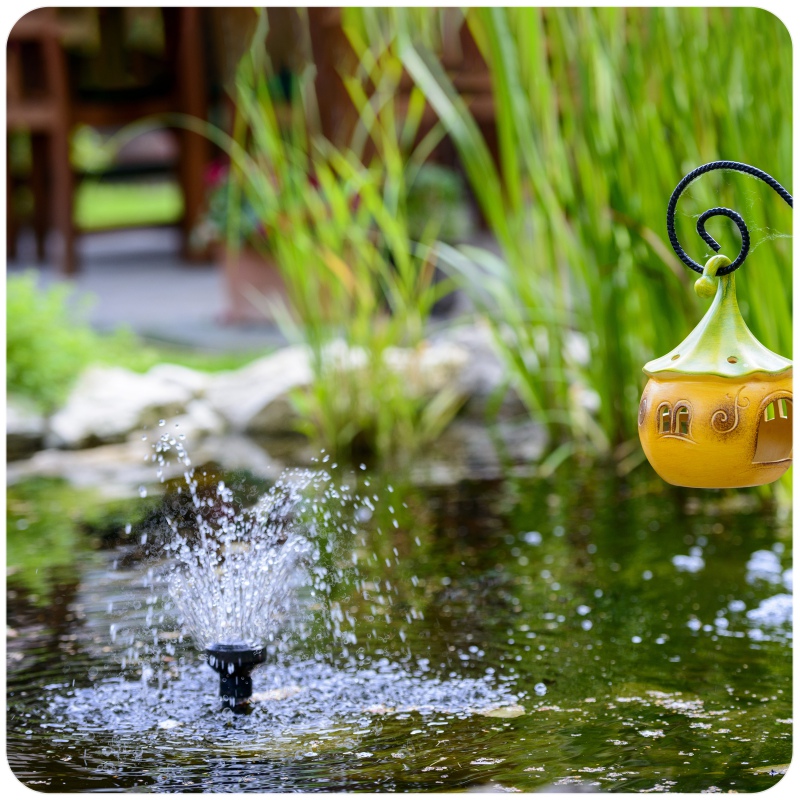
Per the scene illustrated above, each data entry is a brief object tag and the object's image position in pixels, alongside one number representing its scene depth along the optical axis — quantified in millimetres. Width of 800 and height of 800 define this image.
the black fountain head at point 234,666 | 3508
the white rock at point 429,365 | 7508
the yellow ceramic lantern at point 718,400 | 2691
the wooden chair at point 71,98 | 11867
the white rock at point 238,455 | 6836
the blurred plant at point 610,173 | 5176
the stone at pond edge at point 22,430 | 7468
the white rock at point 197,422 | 7664
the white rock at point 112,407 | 7578
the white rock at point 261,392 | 7812
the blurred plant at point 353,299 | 6691
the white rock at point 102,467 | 6797
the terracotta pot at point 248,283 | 10680
